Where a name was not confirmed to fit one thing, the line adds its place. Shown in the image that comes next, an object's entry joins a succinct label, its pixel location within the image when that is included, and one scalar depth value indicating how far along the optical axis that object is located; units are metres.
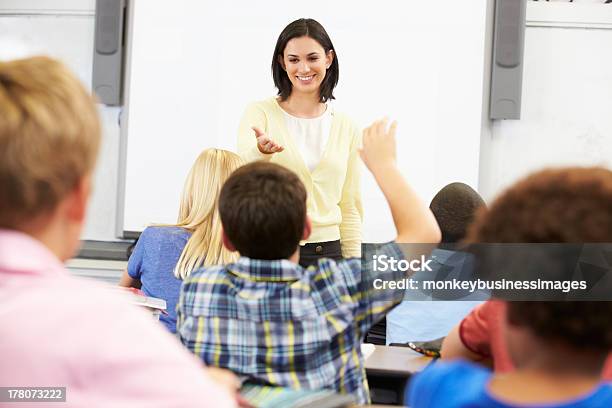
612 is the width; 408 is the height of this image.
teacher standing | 4.64
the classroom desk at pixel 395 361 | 3.75
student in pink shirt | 1.68
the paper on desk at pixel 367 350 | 3.84
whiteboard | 5.66
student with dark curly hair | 1.78
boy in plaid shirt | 3.21
